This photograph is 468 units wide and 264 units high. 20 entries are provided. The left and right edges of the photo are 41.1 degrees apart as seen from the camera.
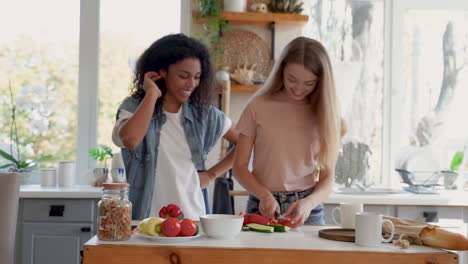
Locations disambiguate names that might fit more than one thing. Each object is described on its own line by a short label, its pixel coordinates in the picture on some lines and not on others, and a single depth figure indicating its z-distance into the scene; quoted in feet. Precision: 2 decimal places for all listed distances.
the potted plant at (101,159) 11.89
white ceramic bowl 5.17
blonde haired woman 7.00
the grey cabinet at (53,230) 10.93
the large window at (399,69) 13.25
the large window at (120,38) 13.08
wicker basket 12.15
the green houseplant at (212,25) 11.76
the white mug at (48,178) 11.96
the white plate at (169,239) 4.99
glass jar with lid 5.02
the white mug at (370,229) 5.06
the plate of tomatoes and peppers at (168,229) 5.05
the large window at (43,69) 13.09
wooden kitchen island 4.80
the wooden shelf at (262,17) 11.80
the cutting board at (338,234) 5.31
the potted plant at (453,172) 12.71
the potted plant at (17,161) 12.05
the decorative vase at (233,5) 11.82
